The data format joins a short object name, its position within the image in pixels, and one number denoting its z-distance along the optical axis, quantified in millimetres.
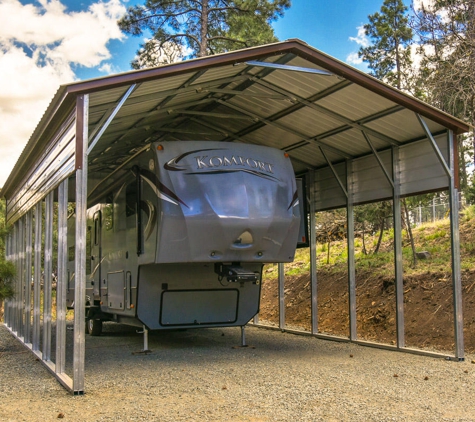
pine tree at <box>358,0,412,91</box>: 24422
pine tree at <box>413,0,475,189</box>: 14516
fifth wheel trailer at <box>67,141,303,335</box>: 8883
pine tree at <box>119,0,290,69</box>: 21750
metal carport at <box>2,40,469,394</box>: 7875
